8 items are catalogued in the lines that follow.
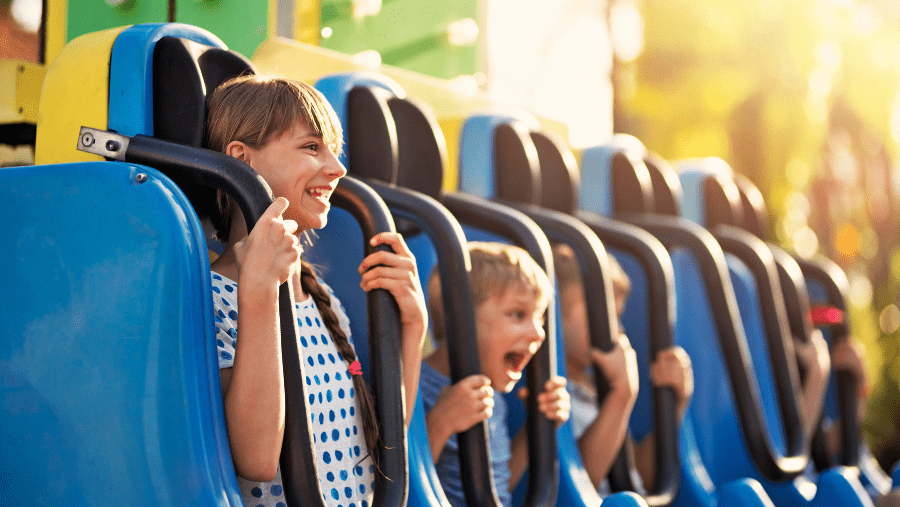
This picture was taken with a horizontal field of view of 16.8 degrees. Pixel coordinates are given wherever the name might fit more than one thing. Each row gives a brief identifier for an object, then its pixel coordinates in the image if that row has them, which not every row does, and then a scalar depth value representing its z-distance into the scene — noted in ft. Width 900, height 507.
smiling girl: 12.27
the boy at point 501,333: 14.01
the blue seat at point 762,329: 15.53
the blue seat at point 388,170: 13.29
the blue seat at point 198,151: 12.37
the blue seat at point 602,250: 14.67
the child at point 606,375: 14.76
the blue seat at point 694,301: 15.64
